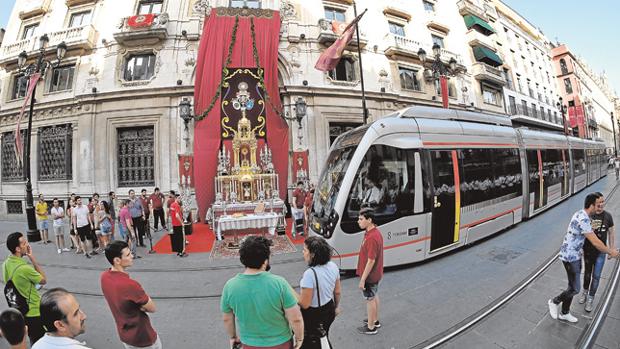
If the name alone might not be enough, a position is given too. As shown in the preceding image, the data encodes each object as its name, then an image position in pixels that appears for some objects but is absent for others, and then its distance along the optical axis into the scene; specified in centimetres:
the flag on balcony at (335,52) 962
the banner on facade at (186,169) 1227
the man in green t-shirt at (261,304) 176
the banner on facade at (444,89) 1088
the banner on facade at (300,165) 1287
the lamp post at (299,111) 1319
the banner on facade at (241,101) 1281
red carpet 788
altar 1053
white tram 517
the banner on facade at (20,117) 975
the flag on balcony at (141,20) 1344
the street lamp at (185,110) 1249
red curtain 1197
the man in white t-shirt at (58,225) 772
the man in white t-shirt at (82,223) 754
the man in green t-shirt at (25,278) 294
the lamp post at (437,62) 1050
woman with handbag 221
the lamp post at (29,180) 933
